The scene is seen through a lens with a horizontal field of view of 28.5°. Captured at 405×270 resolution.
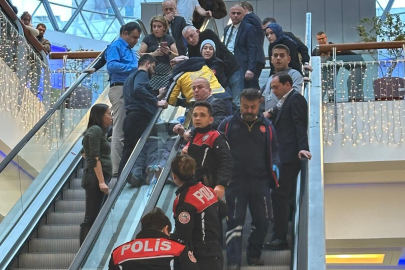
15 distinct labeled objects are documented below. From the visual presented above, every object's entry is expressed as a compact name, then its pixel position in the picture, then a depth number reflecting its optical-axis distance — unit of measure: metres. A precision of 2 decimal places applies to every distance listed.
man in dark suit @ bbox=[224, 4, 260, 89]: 11.26
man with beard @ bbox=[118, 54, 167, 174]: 9.16
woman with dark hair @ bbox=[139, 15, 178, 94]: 11.04
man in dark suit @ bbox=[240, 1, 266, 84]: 11.36
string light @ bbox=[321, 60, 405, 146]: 12.62
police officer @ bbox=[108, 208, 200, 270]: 5.47
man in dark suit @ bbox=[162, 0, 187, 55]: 12.37
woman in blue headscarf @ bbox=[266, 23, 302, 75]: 10.72
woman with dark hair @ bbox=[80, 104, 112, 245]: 8.10
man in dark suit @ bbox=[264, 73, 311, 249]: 7.54
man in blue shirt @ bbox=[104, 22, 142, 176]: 9.98
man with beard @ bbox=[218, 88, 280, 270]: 7.30
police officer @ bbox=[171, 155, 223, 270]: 6.27
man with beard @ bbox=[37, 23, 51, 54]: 15.39
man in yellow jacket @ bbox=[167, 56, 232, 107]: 9.77
